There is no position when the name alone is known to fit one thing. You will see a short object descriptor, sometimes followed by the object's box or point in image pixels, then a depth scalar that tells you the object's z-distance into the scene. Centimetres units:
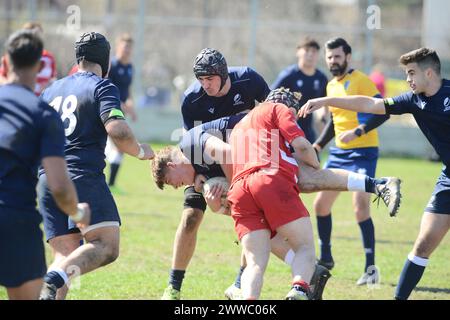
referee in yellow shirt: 1708
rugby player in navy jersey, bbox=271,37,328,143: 2114
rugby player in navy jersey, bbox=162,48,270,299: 1381
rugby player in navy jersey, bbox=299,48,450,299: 1295
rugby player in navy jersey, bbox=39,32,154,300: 1126
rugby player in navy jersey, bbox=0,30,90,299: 897
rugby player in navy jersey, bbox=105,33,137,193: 2720
